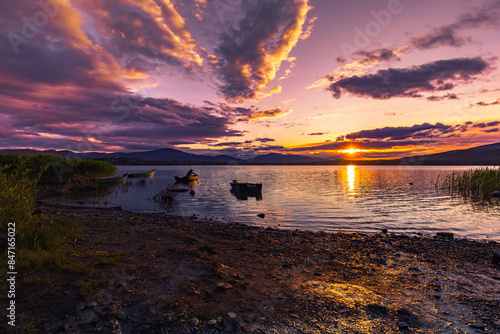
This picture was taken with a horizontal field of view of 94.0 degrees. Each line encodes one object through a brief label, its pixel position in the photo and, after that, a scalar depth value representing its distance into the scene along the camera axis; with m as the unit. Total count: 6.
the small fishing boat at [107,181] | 41.11
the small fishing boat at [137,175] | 60.42
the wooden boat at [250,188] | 36.41
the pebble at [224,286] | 6.62
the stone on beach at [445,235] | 15.41
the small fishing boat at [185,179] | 52.03
